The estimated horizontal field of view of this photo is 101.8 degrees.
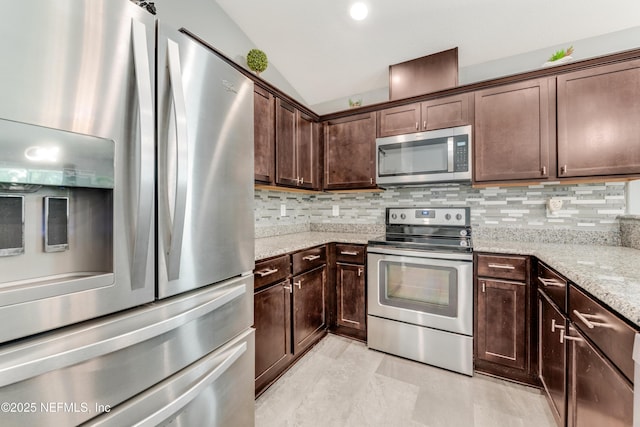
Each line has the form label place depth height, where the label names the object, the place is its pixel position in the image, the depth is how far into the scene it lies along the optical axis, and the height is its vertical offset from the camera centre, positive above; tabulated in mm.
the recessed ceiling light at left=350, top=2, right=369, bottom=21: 2119 +1678
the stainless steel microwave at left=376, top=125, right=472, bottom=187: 2174 +496
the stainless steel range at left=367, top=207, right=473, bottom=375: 1935 -668
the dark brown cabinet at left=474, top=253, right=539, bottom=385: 1783 -754
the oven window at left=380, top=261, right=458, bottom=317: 1979 -600
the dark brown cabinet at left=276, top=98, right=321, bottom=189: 2262 +627
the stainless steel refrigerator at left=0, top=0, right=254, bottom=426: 621 -11
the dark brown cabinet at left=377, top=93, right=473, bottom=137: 2209 +880
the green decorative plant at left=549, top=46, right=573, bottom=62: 1948 +1192
